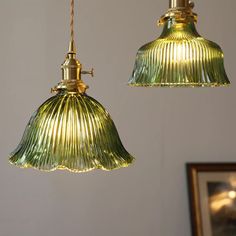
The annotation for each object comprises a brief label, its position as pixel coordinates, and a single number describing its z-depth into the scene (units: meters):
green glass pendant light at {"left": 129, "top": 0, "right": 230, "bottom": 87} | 1.03
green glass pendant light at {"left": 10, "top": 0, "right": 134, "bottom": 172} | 0.83
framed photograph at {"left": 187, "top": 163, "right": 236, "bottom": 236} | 1.72
